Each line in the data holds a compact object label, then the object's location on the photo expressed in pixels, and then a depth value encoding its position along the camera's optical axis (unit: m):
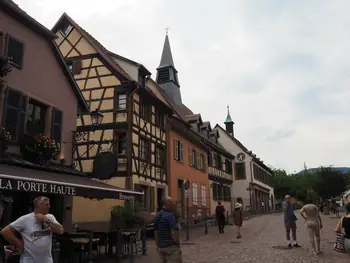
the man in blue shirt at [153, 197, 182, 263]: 5.90
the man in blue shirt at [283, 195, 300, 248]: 11.55
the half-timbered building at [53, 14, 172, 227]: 17.88
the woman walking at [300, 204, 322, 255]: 10.05
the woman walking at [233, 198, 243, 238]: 15.96
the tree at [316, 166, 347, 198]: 31.62
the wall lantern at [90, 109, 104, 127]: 14.05
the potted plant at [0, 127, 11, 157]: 9.95
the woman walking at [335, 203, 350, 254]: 7.20
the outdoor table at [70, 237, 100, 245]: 8.92
